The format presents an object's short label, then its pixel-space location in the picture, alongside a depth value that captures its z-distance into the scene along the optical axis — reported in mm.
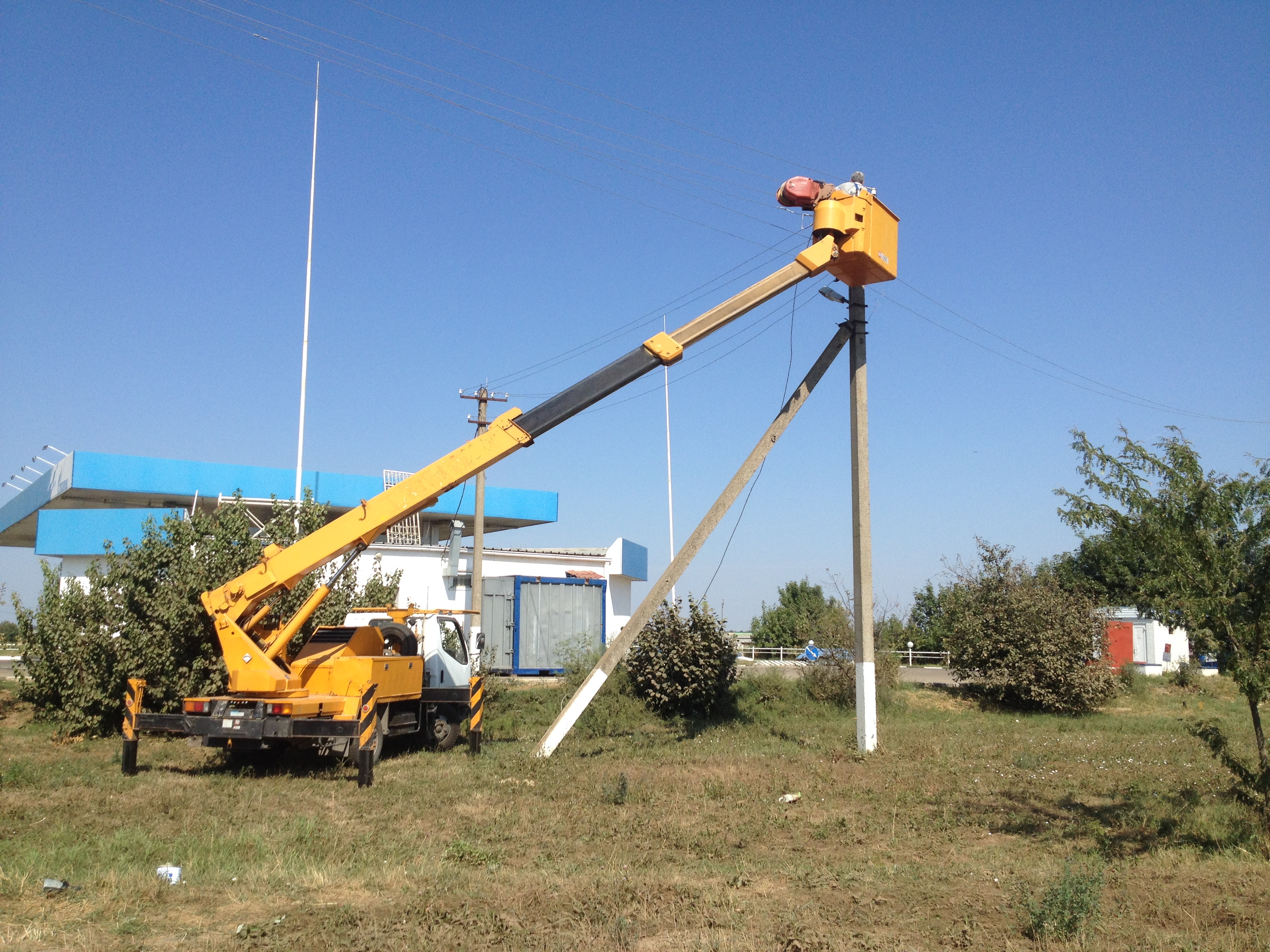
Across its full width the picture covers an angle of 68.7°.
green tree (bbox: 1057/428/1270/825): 7938
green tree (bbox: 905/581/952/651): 46688
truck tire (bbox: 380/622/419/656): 14711
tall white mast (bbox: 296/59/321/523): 22797
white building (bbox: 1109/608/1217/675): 38688
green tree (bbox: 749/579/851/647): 55844
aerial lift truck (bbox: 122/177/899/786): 11781
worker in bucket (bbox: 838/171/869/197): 15094
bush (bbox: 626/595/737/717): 18812
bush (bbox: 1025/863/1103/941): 5980
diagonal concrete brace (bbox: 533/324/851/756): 13906
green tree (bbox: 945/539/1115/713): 21109
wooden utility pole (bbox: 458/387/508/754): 23828
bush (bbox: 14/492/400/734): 15180
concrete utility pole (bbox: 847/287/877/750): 14586
